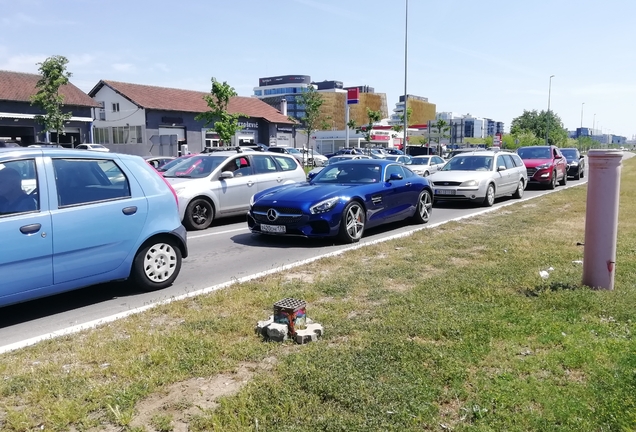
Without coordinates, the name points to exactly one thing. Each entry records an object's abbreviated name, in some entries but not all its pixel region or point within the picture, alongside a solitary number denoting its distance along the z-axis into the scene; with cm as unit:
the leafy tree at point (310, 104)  4925
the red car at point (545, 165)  2094
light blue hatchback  483
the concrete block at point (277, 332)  432
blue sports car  878
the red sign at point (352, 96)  7262
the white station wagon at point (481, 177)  1485
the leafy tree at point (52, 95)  3531
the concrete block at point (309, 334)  428
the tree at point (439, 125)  6457
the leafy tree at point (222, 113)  3594
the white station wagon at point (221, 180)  1095
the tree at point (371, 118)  6384
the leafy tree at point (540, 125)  9144
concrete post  537
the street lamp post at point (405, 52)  3547
